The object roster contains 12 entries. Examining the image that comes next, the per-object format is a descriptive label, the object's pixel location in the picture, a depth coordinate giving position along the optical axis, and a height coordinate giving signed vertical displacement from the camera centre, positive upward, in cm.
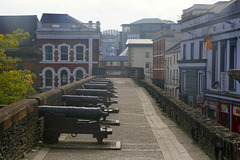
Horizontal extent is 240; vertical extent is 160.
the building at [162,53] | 6272 +309
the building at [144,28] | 11456 +1309
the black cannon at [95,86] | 2145 -93
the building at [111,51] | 17290 +932
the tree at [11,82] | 2299 -78
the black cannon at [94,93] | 1777 -109
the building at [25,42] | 4771 +403
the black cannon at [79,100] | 1458 -119
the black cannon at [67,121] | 1072 -147
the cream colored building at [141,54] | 8250 +355
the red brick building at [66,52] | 4984 +243
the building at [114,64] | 9314 +149
